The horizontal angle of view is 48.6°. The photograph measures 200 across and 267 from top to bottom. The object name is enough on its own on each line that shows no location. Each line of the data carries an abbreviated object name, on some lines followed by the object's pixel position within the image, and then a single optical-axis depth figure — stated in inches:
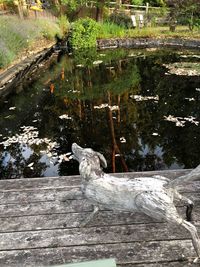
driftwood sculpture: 62.2
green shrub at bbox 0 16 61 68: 319.9
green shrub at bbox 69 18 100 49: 479.4
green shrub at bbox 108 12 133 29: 550.9
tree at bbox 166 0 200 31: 515.6
